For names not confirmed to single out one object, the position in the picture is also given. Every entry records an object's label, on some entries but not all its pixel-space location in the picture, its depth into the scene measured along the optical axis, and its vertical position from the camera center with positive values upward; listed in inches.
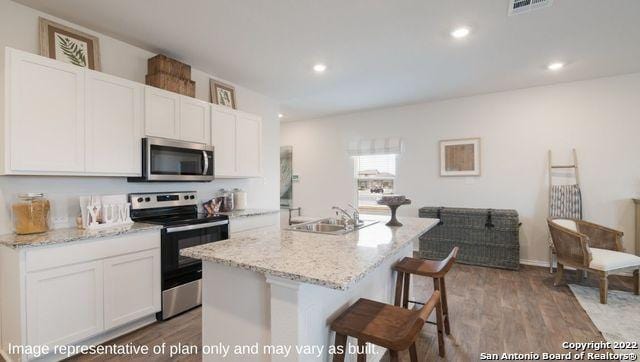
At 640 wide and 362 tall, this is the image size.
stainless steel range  102.7 -21.7
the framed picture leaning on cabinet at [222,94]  143.8 +42.9
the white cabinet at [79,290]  74.5 -31.2
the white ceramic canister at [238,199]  151.8 -10.5
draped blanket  151.2 -12.2
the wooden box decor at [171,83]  113.1 +38.2
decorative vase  95.0 -7.1
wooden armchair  115.6 -31.3
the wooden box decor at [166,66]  113.3 +44.7
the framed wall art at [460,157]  180.2 +13.5
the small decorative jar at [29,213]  82.6 -9.6
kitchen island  50.4 -21.7
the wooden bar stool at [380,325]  48.3 -27.2
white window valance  203.8 +23.2
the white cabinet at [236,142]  135.4 +18.1
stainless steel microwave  105.9 +7.3
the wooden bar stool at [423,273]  82.6 -26.6
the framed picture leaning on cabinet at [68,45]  90.7 +43.4
